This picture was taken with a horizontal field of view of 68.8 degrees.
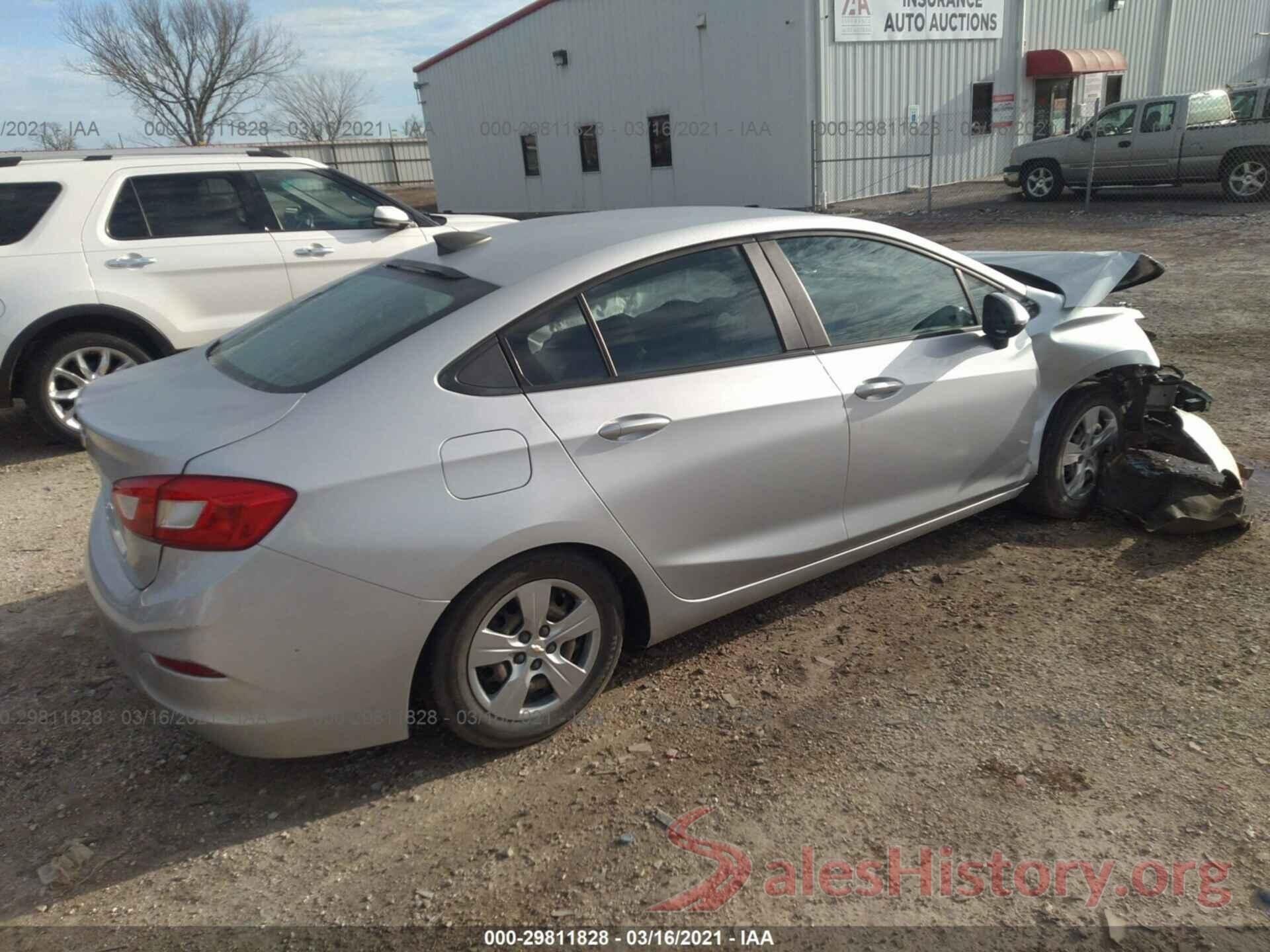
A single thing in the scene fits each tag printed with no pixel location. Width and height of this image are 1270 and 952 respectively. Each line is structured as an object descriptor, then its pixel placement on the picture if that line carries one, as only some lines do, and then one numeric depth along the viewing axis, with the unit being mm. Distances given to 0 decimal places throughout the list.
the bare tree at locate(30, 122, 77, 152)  28542
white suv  5809
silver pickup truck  15445
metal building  19578
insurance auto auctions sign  19062
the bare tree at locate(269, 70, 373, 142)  51125
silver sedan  2486
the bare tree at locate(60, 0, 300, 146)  42438
